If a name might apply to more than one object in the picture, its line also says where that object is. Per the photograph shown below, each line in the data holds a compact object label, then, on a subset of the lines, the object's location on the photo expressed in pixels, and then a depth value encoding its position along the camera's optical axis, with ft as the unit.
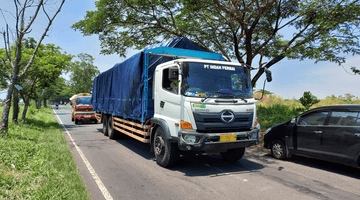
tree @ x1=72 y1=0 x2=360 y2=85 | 31.55
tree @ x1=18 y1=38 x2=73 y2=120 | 43.86
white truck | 17.24
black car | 17.07
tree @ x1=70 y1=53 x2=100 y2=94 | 199.21
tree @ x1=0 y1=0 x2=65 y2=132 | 28.40
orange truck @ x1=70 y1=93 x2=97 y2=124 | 57.41
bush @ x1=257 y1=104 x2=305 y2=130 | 40.50
